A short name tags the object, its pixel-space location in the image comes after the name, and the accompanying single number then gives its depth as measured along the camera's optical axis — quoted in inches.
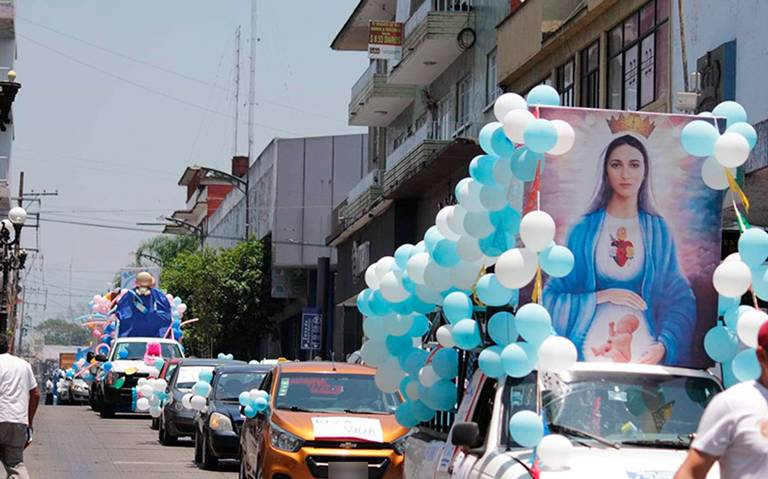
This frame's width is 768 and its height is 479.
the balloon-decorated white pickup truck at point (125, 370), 1352.1
